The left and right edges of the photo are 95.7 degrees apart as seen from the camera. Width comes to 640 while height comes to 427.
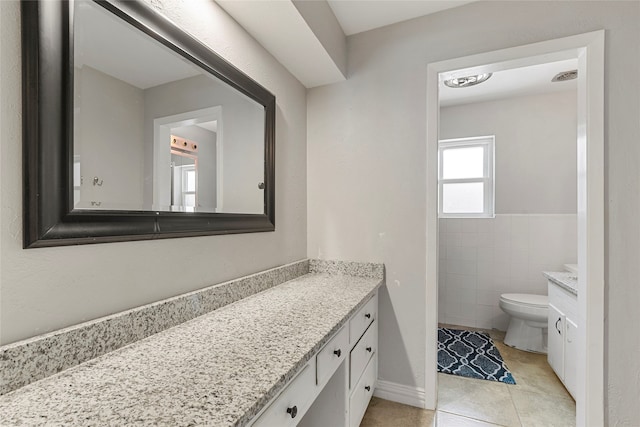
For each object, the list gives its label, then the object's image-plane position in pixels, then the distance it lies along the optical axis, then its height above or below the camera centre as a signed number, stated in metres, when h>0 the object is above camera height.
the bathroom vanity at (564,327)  1.77 -0.76
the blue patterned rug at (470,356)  2.16 -1.21
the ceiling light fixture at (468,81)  2.59 +1.20
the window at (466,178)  3.26 +0.40
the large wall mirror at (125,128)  0.72 +0.28
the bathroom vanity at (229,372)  0.60 -0.42
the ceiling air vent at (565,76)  2.53 +1.22
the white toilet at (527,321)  2.47 -0.97
